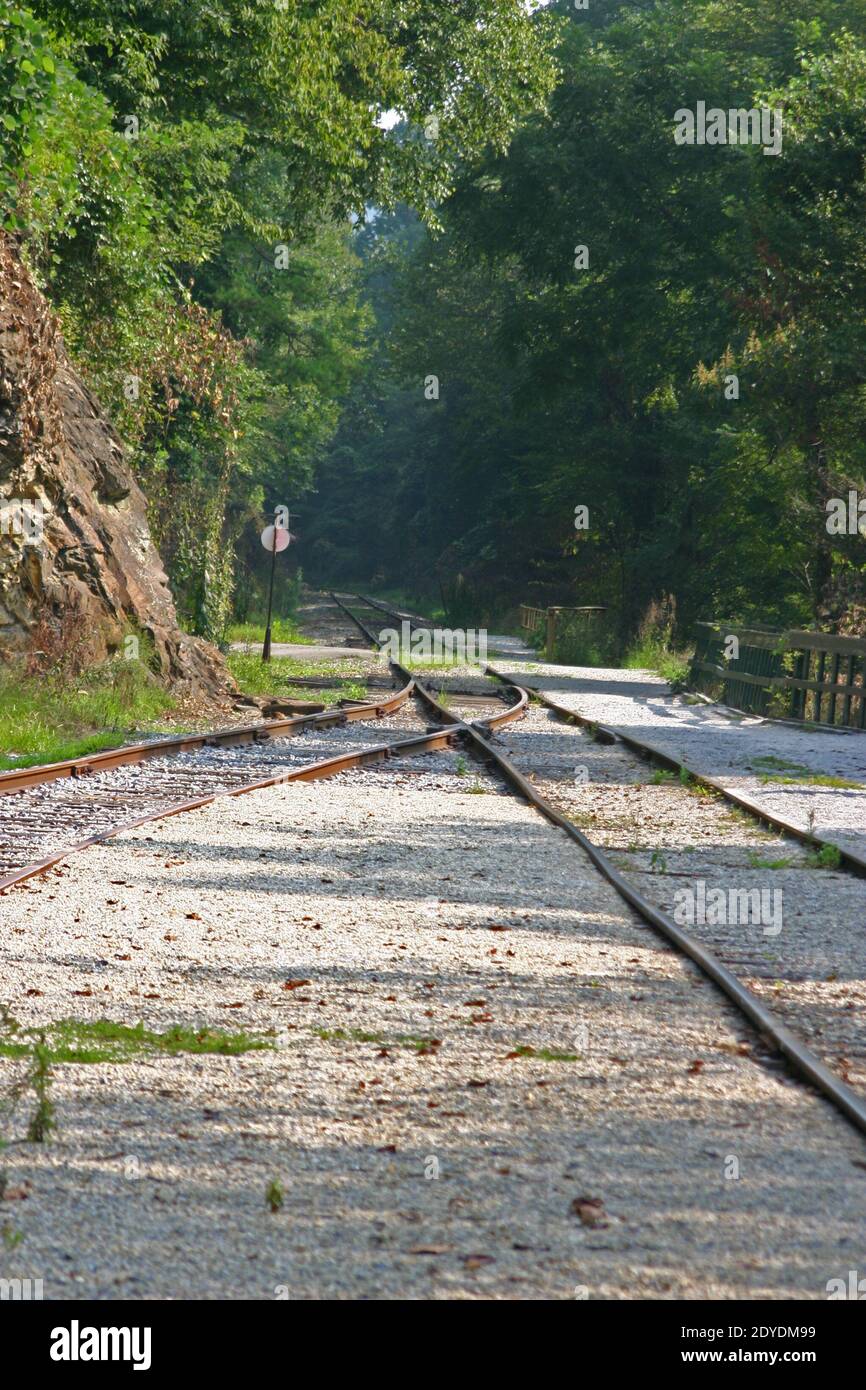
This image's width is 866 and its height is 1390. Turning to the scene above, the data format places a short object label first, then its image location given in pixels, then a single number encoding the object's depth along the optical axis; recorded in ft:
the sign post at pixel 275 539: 192.54
